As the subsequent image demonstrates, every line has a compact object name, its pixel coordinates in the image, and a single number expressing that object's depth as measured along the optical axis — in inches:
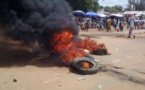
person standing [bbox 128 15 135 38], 500.9
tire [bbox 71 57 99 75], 218.5
